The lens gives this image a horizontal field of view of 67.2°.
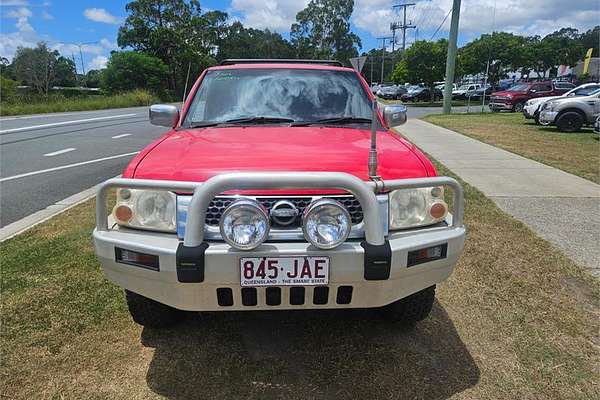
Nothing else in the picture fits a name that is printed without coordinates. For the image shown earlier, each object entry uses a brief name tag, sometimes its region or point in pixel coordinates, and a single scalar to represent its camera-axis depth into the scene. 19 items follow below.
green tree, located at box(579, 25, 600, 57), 88.25
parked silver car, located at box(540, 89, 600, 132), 14.59
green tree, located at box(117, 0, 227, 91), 56.22
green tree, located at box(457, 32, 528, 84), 41.28
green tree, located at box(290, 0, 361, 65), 72.00
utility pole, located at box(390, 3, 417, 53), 75.79
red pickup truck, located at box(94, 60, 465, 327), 1.97
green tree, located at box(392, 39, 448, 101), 34.88
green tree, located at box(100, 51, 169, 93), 47.50
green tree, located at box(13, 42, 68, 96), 60.12
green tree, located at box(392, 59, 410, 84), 36.27
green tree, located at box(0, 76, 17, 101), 27.75
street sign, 11.52
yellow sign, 40.33
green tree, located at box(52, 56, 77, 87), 70.75
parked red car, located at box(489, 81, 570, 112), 23.91
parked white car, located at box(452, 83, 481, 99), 43.16
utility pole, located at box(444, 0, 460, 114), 21.25
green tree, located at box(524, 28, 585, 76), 54.72
